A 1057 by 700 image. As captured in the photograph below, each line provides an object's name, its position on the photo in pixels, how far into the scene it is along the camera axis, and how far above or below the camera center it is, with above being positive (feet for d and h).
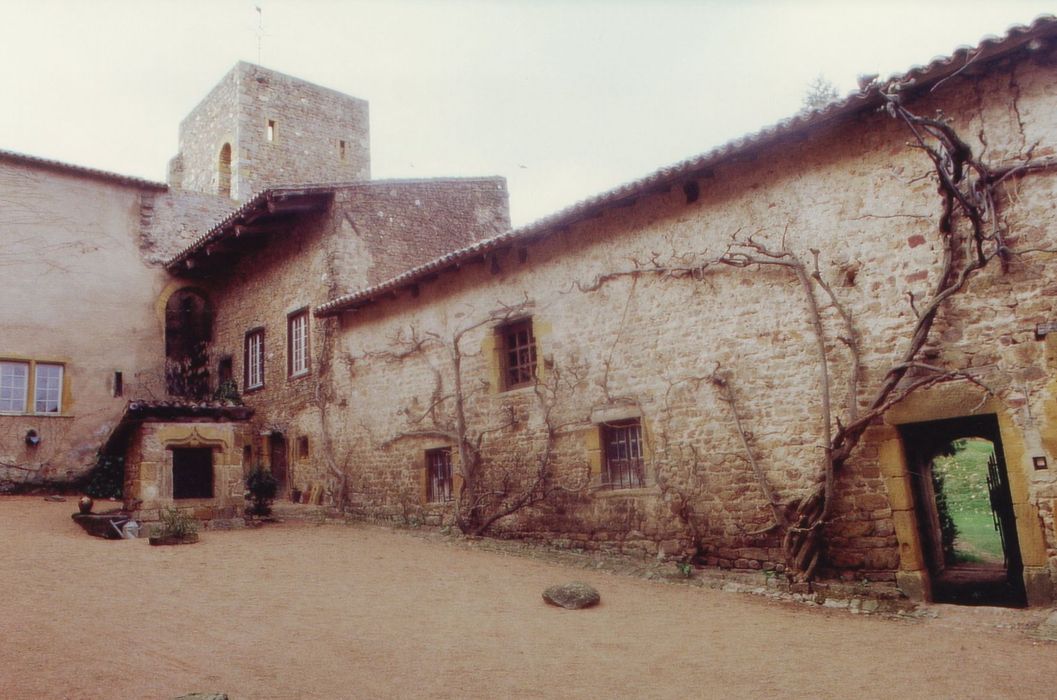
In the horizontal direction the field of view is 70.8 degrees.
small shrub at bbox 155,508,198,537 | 30.14 -1.68
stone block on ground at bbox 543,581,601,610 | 22.11 -4.09
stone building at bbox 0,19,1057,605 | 21.50 +3.86
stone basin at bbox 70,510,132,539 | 31.53 -1.43
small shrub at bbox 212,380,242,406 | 55.26 +6.65
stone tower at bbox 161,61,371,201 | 73.51 +35.28
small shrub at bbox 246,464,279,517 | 40.47 -0.63
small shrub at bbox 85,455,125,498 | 48.19 +0.77
